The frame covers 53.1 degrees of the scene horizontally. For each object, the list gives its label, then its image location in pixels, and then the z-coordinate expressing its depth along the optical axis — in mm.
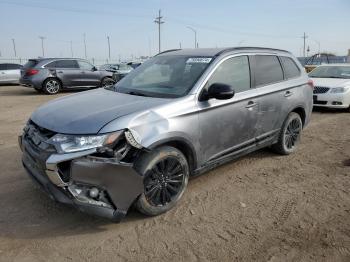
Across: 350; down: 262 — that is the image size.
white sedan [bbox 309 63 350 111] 10234
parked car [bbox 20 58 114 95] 15234
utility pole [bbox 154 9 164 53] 55094
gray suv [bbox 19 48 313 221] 3281
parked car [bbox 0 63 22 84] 20469
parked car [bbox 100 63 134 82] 22464
